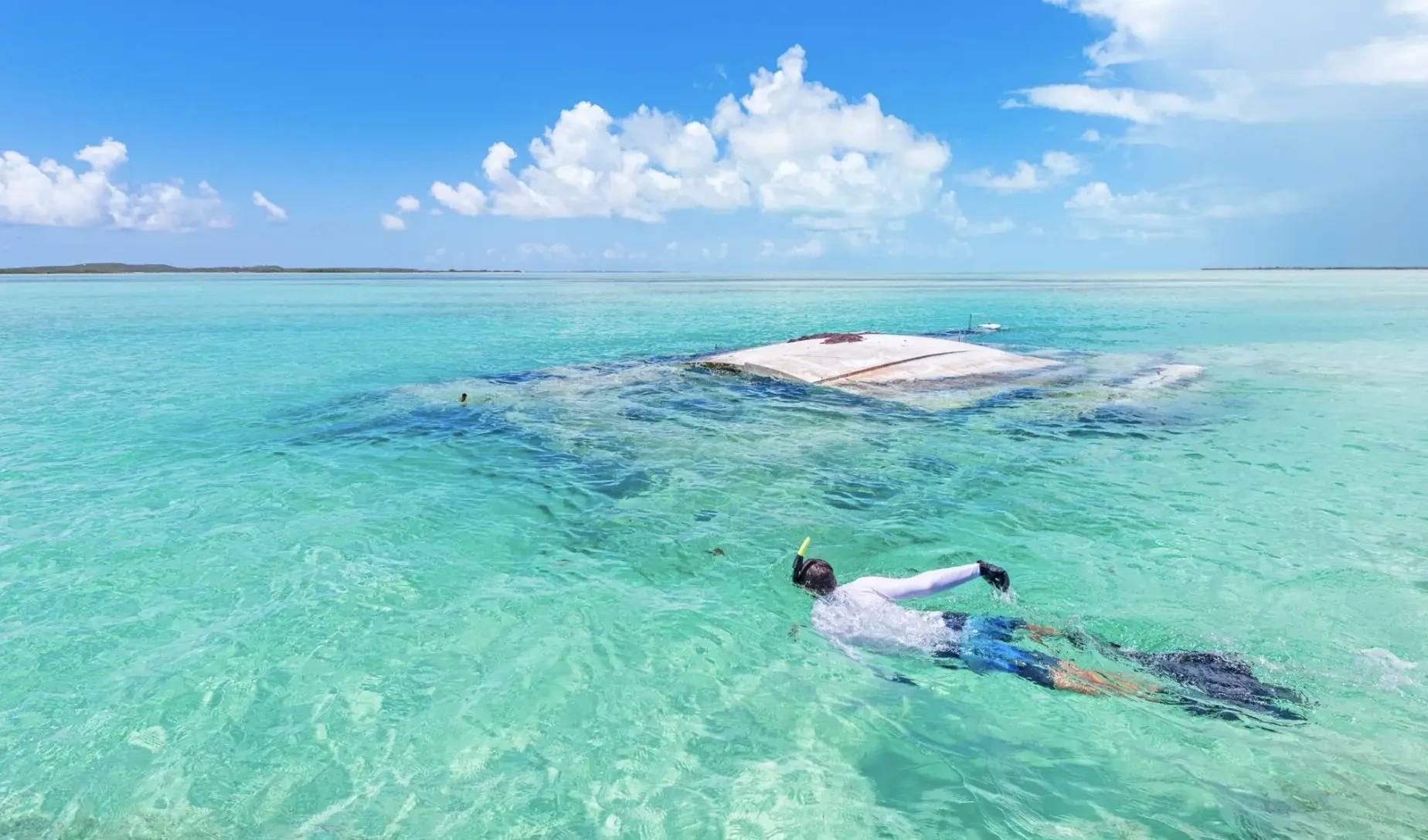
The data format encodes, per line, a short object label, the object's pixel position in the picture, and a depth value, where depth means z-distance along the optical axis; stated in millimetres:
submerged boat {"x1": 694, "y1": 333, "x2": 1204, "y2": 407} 20500
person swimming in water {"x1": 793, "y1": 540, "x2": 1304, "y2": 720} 6410
